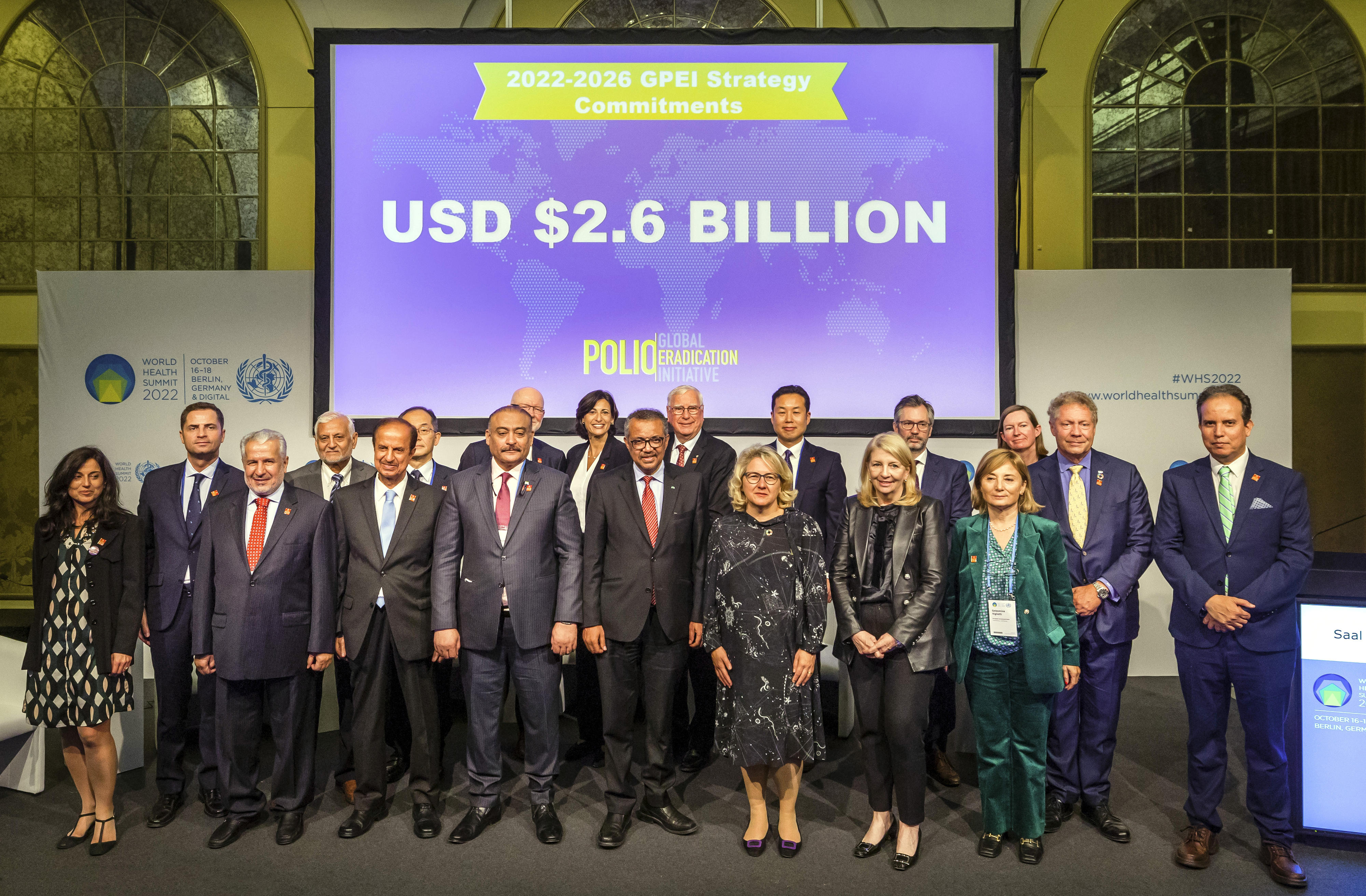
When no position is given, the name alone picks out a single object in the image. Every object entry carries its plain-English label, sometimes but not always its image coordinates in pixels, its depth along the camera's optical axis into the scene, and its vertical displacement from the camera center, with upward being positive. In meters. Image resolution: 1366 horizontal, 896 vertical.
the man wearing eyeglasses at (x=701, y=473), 3.78 -0.10
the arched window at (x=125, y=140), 6.96 +2.62
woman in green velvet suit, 2.88 -0.63
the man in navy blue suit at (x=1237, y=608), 2.90 -0.53
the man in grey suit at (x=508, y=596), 3.19 -0.53
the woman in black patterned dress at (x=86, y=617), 3.04 -0.59
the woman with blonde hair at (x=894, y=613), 2.91 -0.55
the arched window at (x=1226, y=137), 6.84 +2.60
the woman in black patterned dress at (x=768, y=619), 2.92 -0.57
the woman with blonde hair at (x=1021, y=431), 3.64 +0.11
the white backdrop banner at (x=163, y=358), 5.58 +0.65
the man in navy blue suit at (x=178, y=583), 3.41 -0.52
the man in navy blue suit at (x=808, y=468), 3.78 -0.06
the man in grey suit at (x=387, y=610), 3.21 -0.59
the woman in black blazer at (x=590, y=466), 4.04 -0.05
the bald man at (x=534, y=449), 4.29 +0.04
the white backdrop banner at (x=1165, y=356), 5.45 +0.65
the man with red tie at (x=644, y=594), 3.19 -0.53
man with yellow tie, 3.21 -0.51
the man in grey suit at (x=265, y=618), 3.10 -0.60
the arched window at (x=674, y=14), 6.80 +3.58
